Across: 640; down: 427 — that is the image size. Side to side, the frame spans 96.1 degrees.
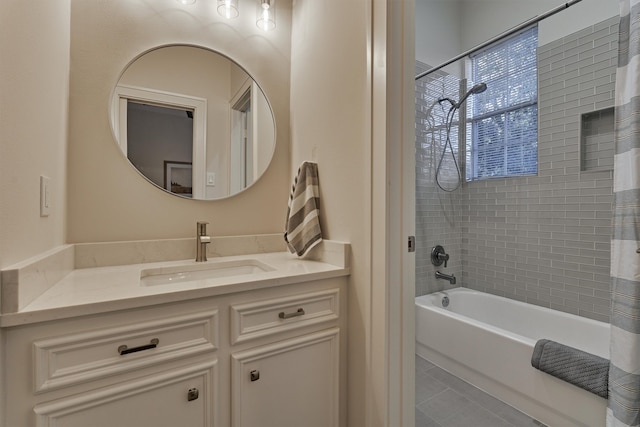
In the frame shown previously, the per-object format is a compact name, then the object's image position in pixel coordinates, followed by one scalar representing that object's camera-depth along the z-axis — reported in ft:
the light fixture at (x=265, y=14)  5.42
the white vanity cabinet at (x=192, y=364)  2.35
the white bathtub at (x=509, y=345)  4.42
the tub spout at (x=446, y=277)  7.80
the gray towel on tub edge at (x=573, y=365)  3.95
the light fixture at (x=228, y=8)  5.13
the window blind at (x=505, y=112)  7.16
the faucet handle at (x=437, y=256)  7.84
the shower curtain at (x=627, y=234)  3.19
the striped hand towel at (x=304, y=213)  4.52
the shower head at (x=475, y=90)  7.83
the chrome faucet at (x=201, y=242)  4.52
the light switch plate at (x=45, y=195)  3.00
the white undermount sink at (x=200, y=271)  3.98
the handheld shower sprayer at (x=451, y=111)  7.87
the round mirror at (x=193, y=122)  4.54
